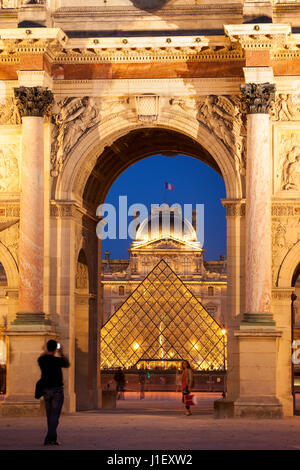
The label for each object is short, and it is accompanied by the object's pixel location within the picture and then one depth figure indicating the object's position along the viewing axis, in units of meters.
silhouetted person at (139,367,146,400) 63.66
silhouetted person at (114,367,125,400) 52.78
